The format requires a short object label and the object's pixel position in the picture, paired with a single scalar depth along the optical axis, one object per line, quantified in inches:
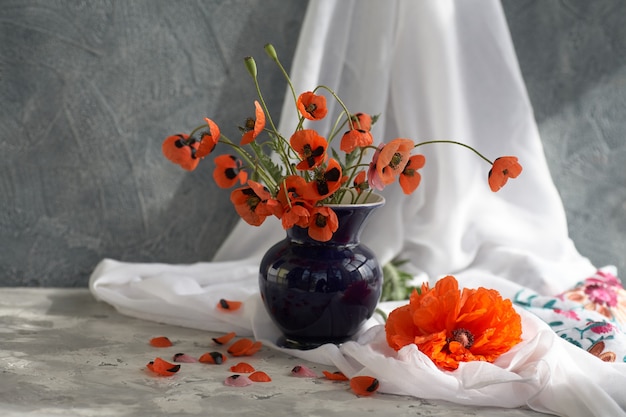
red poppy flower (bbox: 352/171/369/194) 49.6
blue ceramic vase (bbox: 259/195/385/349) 49.4
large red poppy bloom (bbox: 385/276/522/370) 45.1
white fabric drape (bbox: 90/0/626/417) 67.1
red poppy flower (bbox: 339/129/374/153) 46.1
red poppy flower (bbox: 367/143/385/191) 46.1
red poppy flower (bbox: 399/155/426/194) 48.6
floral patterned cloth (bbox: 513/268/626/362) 50.4
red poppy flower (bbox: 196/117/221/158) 47.4
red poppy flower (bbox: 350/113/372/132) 50.8
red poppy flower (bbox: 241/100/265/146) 46.4
